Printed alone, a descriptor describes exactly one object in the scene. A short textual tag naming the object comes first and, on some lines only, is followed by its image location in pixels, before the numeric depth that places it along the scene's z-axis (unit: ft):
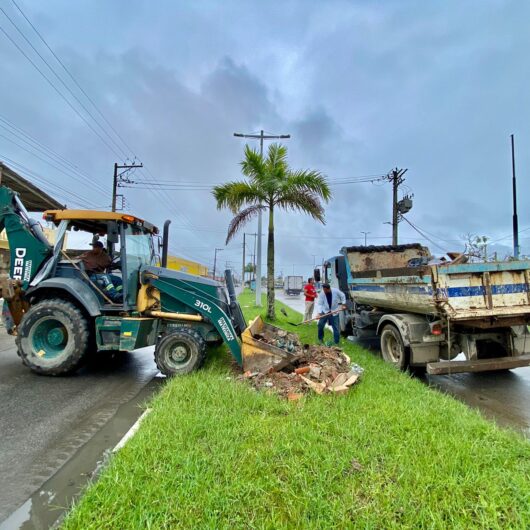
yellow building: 92.91
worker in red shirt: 39.93
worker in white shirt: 26.84
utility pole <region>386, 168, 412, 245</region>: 66.66
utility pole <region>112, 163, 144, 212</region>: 83.32
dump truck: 17.07
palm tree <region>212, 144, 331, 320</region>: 36.86
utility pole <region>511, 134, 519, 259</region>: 56.59
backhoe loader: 17.79
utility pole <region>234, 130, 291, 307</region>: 50.67
